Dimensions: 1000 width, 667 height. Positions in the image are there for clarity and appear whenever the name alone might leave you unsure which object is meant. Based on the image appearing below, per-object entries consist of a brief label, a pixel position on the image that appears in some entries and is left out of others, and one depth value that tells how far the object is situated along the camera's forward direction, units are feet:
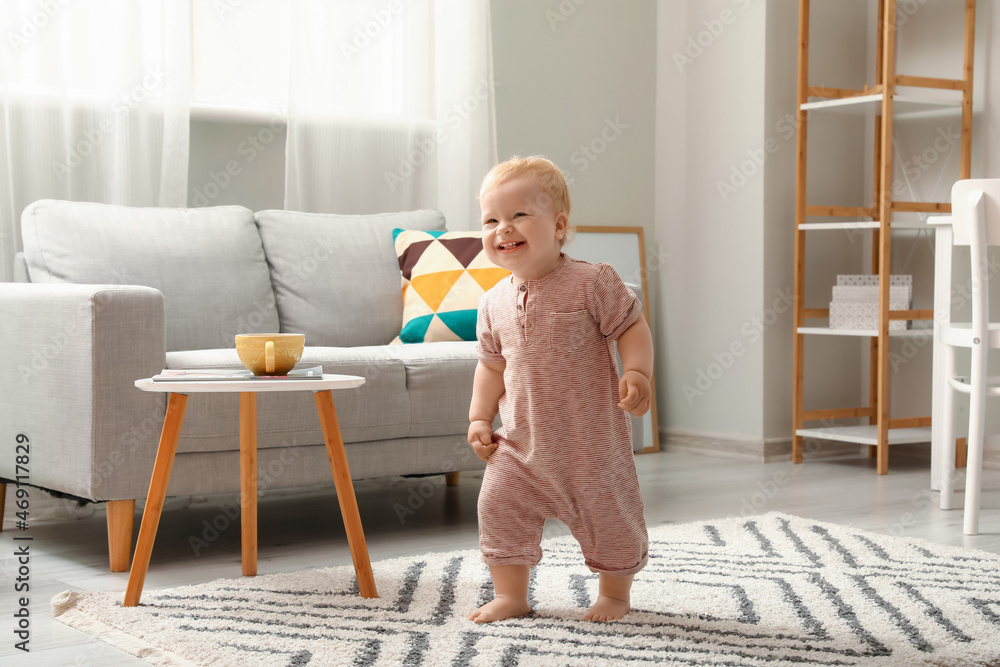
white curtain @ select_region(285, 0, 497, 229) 11.28
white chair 8.13
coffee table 5.62
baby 5.46
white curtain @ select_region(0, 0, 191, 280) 9.55
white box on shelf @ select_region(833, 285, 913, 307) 11.88
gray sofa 6.98
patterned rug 5.08
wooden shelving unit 11.54
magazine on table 5.74
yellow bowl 5.97
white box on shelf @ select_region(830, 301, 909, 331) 11.93
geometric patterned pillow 9.52
